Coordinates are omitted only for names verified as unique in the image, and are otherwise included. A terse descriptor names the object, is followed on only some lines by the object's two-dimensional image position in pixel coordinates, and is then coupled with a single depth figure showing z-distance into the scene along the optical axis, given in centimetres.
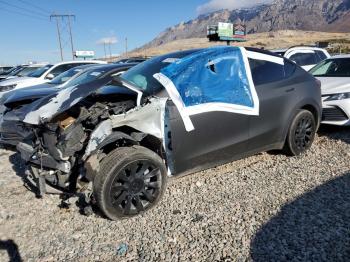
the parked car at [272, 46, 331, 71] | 1127
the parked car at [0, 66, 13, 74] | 3237
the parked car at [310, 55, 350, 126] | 646
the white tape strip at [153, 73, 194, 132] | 399
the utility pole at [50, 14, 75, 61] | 5682
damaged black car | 377
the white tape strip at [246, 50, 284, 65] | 486
